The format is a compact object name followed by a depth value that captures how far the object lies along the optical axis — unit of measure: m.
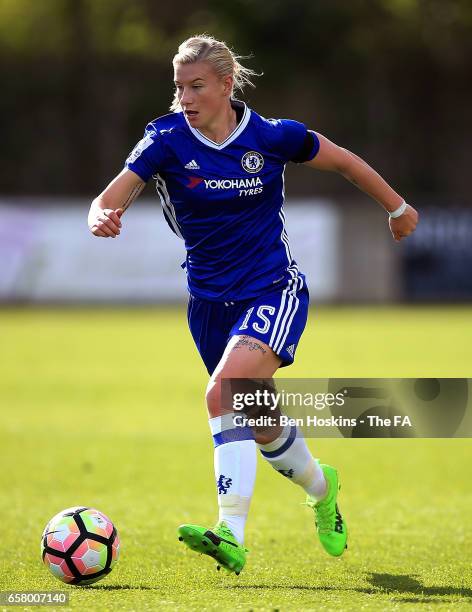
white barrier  55.41
